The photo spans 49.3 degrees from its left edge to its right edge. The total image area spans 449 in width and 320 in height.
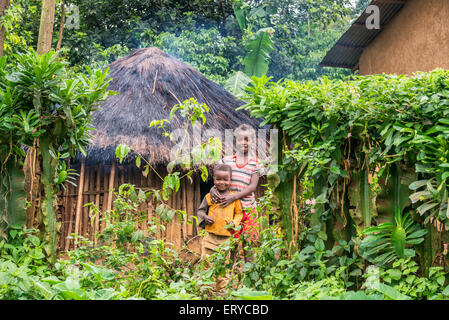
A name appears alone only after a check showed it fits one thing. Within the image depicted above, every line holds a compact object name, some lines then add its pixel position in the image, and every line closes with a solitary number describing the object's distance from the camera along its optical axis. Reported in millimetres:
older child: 5258
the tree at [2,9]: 7840
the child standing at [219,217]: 5227
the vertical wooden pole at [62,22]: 9359
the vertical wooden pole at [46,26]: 6961
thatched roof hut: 7875
